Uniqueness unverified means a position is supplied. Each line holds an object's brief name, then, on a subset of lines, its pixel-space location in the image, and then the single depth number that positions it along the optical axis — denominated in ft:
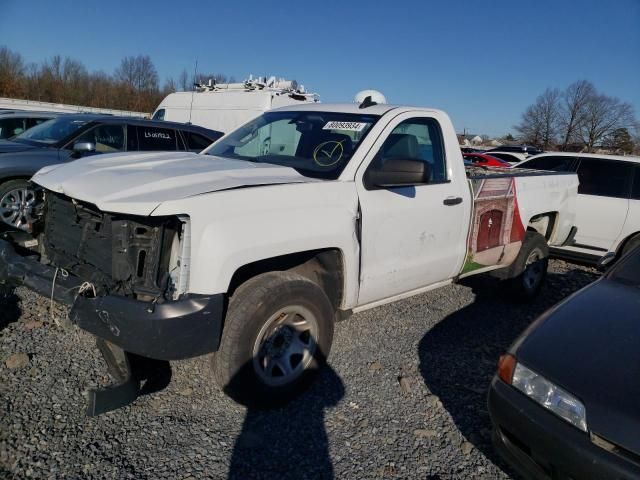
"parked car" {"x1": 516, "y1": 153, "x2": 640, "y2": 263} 22.22
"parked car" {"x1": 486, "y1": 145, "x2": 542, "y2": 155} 73.00
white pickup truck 8.09
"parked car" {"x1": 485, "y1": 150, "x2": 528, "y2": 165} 62.75
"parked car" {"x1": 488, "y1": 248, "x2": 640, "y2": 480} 6.55
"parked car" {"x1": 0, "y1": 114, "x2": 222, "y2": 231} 18.74
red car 50.68
